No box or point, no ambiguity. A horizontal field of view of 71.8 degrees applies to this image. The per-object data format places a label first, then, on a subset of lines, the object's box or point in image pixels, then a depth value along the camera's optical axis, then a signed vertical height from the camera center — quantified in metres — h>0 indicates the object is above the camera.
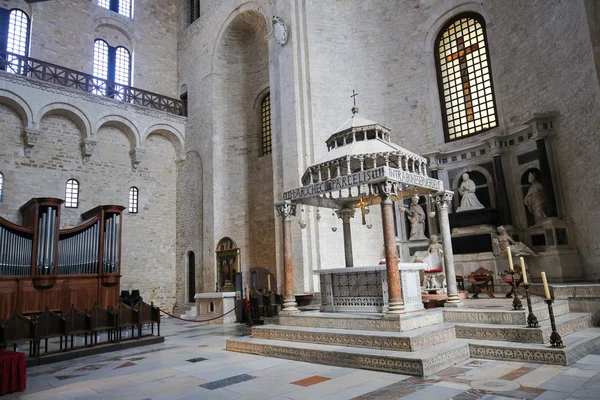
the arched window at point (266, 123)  17.10 +6.28
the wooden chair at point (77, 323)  7.94 -0.68
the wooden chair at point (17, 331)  6.92 -0.68
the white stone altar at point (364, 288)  7.05 -0.32
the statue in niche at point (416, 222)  12.73 +1.38
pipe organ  10.21 +0.70
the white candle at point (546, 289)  5.23 -0.36
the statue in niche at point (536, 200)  10.45 +1.53
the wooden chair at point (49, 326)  7.43 -0.67
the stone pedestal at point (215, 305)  13.09 -0.84
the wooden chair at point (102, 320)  8.37 -0.70
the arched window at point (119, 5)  18.22 +12.27
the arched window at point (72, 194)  15.15 +3.40
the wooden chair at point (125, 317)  8.79 -0.70
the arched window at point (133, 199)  16.86 +3.42
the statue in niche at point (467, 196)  11.74 +1.92
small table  5.09 -0.99
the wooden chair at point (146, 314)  9.17 -0.68
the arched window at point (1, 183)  13.69 +3.54
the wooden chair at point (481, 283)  9.08 -0.44
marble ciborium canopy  6.61 +1.51
